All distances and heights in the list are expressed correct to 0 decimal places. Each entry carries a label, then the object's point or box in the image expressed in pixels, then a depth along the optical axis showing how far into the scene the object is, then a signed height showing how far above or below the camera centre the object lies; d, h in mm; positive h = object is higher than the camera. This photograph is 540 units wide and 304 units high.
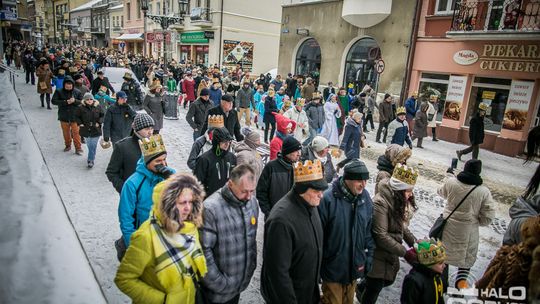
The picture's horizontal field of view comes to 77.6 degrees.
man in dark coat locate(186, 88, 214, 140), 7957 -821
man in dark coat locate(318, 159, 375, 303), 2932 -1212
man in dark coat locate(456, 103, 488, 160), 9953 -874
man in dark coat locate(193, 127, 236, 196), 4301 -1107
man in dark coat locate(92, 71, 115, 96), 10804 -439
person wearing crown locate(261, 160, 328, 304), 2436 -1159
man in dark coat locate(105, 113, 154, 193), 4111 -1072
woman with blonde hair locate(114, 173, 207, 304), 2154 -1155
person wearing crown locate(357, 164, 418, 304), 3223 -1258
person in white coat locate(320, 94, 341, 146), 10266 -1061
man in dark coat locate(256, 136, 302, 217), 4086 -1134
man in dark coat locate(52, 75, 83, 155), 8180 -1152
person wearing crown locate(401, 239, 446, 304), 2787 -1507
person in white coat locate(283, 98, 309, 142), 9180 -888
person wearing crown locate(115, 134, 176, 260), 3074 -1047
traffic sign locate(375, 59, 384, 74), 14005 +1012
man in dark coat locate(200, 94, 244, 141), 7012 -727
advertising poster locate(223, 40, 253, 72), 29344 +2234
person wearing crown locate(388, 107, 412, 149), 7836 -869
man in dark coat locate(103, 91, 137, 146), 6809 -1001
